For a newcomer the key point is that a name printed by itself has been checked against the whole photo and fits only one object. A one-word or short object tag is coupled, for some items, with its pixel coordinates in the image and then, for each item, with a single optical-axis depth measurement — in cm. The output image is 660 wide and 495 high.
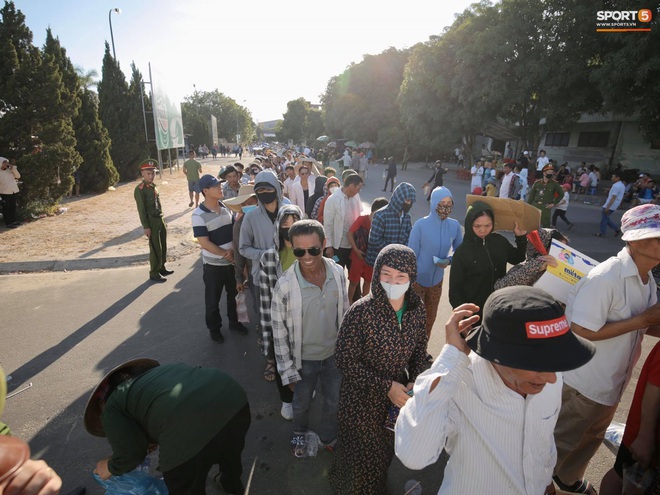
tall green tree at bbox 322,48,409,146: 3753
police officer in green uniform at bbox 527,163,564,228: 784
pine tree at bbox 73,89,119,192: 1404
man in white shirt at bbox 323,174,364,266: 484
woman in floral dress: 203
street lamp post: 1892
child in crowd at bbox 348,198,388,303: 457
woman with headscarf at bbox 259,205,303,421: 303
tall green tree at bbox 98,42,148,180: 1845
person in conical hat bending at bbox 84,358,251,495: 172
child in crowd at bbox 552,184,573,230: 857
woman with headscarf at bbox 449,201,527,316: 324
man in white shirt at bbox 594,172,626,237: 926
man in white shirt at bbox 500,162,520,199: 966
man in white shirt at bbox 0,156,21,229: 852
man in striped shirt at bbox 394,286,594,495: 117
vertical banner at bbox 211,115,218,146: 3586
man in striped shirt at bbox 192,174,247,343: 410
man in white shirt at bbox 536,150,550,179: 1630
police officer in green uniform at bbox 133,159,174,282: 580
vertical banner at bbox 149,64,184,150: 1528
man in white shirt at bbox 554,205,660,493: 198
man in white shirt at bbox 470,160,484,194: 1345
